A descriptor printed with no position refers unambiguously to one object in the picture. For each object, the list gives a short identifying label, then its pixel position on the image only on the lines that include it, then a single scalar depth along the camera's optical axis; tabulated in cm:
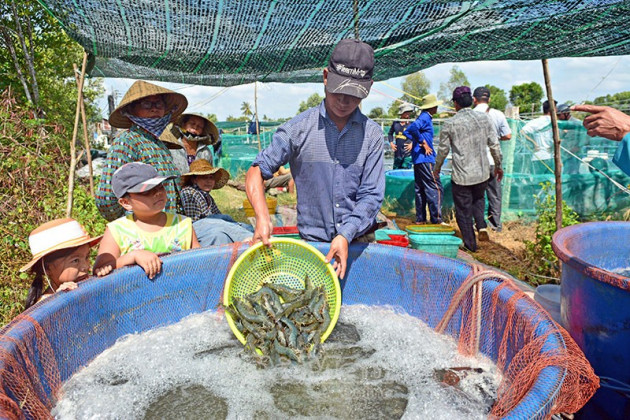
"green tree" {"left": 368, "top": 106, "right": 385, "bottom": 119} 8614
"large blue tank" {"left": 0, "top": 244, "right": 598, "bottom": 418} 178
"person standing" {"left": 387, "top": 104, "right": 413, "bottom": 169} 991
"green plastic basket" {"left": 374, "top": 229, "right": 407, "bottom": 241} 537
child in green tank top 284
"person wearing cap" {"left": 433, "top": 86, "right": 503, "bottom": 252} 629
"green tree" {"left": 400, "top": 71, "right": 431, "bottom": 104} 9362
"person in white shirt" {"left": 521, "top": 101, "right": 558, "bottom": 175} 786
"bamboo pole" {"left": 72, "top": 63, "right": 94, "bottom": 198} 623
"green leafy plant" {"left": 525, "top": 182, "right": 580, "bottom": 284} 511
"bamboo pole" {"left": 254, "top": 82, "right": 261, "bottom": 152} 1420
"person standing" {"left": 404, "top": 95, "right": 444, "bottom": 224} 745
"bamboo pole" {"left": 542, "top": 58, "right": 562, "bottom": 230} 484
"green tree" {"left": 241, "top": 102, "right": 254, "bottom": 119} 7559
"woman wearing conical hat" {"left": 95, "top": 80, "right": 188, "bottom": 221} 326
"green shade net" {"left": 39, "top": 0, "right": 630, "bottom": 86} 332
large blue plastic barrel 223
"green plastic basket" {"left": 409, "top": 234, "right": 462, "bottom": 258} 499
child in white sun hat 256
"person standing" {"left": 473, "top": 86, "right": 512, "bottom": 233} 700
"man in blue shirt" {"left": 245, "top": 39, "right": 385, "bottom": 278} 274
